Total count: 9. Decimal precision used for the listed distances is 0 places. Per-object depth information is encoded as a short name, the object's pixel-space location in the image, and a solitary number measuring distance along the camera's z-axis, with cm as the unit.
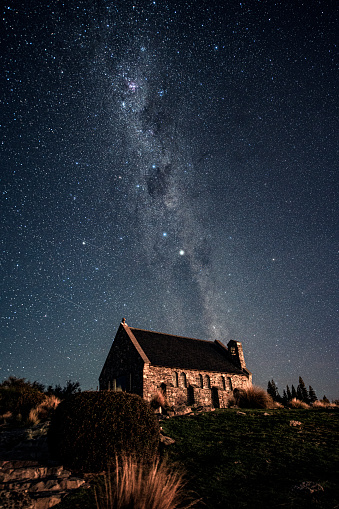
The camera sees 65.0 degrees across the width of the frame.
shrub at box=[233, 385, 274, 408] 1833
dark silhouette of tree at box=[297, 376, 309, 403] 6788
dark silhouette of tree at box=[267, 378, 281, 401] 7045
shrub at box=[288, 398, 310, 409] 1865
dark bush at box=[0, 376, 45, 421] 1572
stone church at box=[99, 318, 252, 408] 2231
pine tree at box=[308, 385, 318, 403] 6788
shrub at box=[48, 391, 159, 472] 696
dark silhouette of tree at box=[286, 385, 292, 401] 7164
